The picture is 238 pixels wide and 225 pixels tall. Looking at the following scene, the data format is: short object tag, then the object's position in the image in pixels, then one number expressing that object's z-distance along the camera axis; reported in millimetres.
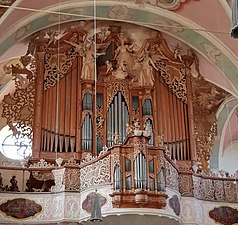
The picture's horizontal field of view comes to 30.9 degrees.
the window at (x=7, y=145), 14269
